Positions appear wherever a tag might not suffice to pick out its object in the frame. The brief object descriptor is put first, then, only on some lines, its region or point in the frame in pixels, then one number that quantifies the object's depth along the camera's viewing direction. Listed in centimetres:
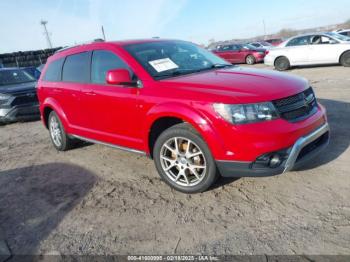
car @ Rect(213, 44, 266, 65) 1977
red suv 315
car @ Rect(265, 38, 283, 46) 3207
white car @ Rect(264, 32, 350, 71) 1285
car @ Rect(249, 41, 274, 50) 2506
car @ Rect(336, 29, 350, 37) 1900
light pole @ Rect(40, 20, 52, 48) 6082
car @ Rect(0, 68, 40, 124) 867
